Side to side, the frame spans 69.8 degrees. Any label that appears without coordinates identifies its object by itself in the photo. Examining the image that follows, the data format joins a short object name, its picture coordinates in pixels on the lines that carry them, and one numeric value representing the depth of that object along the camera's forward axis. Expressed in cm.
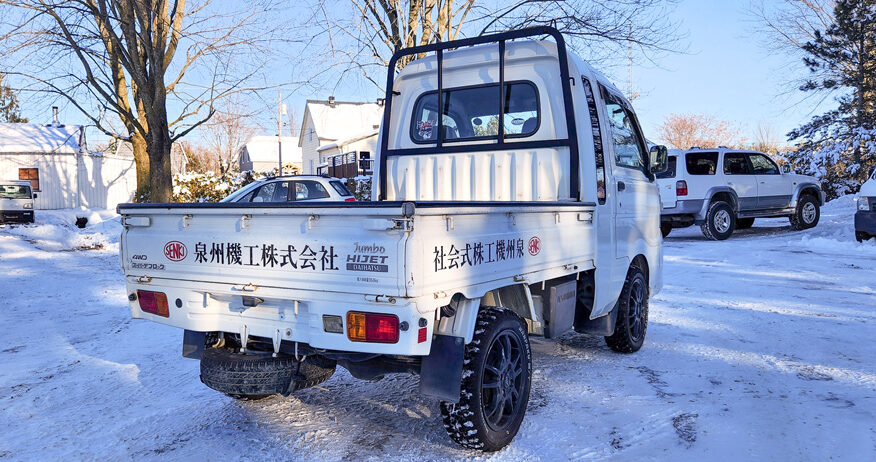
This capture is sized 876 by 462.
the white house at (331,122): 5031
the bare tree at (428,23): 1539
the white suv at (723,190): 1516
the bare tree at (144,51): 1400
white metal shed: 2953
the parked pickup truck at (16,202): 2097
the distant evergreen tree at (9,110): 4434
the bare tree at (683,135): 5281
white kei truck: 303
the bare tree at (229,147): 5550
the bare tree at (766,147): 4192
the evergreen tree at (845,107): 2244
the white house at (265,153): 6556
